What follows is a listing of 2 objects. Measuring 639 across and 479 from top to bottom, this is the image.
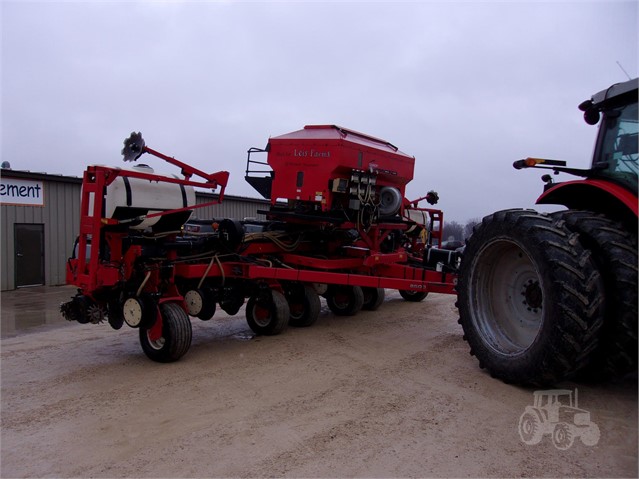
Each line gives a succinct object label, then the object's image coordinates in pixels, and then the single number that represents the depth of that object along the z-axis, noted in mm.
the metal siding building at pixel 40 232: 11969
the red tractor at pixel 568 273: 3547
